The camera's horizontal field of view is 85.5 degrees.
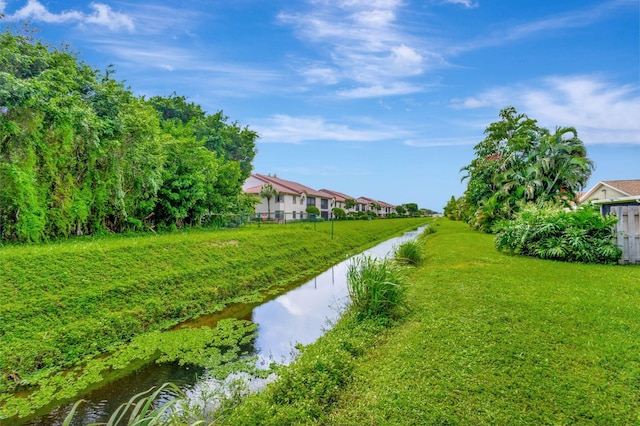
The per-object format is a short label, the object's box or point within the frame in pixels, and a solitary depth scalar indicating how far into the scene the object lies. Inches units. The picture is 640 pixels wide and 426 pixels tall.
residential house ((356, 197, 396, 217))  3084.2
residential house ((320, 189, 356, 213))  2452.8
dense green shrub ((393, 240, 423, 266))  443.6
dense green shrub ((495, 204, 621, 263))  392.2
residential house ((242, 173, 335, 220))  1567.4
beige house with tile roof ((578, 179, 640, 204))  1225.3
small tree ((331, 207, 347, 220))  1986.0
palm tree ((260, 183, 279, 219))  1504.7
